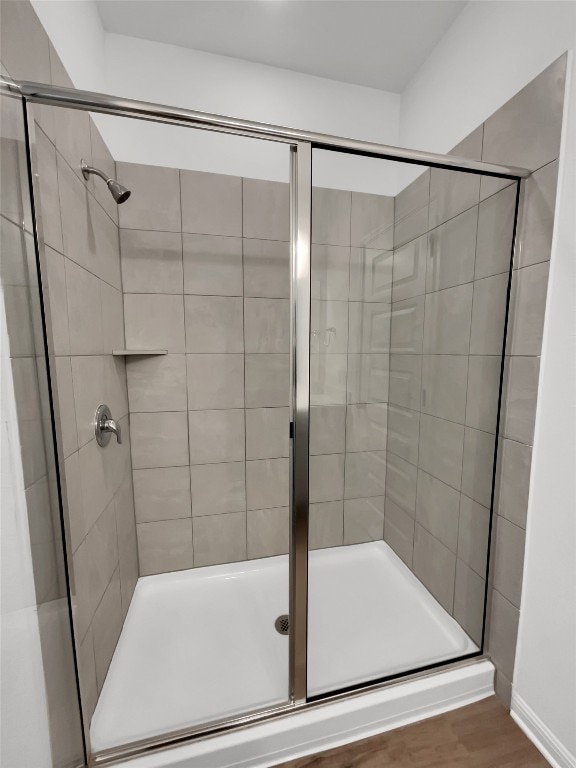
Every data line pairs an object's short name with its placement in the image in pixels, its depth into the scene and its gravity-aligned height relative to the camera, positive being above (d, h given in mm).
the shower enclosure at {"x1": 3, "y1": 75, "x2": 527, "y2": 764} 944 -290
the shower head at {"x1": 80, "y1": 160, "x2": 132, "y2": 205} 1042 +485
